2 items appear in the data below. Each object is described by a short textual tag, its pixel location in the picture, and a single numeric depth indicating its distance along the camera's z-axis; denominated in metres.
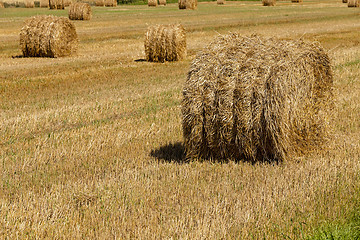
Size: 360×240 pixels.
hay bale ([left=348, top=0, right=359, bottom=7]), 52.78
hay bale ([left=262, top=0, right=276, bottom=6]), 56.19
